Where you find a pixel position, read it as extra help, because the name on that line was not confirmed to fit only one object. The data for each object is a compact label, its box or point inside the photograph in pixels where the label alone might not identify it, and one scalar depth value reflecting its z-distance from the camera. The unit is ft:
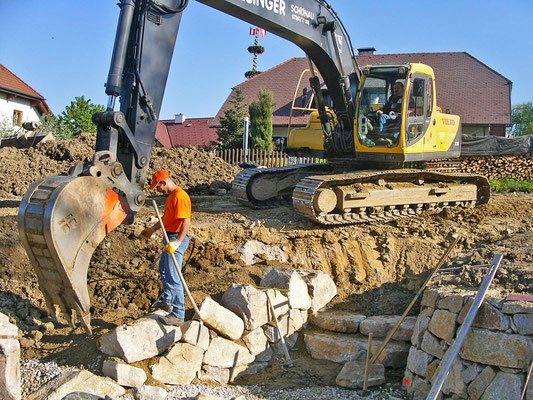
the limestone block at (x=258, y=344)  19.47
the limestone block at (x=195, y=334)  17.52
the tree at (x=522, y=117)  177.18
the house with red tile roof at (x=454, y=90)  82.12
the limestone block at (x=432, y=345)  17.08
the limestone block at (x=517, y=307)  15.47
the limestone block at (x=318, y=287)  22.40
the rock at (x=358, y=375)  18.15
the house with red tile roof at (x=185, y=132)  117.70
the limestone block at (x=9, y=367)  13.88
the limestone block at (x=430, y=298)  18.33
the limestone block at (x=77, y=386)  14.62
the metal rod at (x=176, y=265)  16.92
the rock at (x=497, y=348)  15.16
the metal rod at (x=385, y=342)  18.19
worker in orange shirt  17.84
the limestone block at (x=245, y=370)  18.66
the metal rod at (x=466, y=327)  14.79
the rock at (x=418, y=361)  17.54
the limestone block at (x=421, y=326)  18.38
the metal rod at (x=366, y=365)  17.84
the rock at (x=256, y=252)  24.45
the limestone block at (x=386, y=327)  20.18
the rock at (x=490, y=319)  15.76
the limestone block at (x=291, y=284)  21.01
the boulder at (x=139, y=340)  16.24
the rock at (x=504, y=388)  14.92
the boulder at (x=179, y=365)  16.80
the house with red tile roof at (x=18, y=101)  86.94
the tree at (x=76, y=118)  79.56
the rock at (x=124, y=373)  15.80
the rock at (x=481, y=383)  15.52
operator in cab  28.27
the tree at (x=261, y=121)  81.61
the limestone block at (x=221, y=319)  18.33
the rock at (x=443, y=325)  16.92
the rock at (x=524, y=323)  15.31
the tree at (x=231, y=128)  86.12
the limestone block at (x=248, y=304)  19.40
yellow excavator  15.43
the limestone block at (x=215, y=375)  18.02
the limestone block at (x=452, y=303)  17.04
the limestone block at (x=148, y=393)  14.97
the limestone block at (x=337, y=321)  21.35
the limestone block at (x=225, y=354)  18.24
